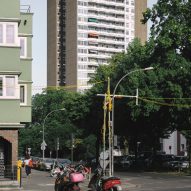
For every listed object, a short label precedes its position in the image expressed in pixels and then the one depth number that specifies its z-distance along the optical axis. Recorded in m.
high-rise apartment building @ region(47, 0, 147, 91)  171.25
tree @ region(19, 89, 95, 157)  71.81
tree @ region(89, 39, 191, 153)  50.84
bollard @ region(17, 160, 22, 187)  33.84
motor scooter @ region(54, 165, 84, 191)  21.95
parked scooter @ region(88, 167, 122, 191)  21.00
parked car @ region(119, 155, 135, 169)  74.52
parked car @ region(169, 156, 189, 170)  60.72
